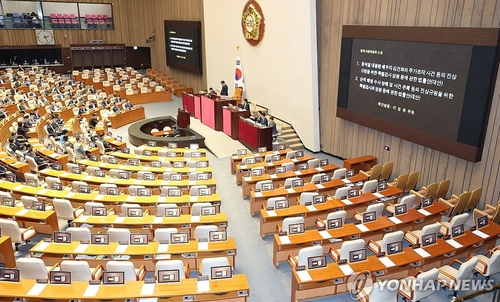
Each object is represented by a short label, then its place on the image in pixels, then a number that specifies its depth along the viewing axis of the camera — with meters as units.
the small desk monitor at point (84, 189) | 9.72
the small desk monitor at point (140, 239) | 7.30
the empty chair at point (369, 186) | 10.06
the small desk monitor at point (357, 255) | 6.65
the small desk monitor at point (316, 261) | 6.47
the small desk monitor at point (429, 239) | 7.23
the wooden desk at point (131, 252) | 6.96
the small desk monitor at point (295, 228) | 7.65
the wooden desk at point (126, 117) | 18.69
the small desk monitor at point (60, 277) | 5.92
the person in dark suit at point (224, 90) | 19.22
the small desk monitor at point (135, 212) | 8.43
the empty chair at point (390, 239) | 7.21
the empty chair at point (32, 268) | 6.25
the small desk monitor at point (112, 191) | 9.72
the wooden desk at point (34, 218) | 8.33
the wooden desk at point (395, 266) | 6.42
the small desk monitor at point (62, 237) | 7.15
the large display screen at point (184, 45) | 23.67
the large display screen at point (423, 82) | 9.56
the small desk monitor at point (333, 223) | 7.94
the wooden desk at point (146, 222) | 8.13
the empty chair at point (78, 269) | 6.20
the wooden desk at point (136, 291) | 5.68
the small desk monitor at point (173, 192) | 9.75
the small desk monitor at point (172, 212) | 8.41
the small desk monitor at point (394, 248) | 6.96
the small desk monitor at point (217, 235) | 7.38
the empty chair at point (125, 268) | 6.19
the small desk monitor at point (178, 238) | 7.30
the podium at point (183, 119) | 17.58
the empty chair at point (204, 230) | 7.55
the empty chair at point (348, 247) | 6.93
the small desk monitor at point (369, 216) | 8.25
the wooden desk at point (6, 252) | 7.05
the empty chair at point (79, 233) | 7.34
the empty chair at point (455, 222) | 7.83
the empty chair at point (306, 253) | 6.76
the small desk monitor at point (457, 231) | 7.57
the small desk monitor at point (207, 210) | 8.56
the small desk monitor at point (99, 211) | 8.44
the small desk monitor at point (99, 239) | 7.21
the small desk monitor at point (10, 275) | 5.94
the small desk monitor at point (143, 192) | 9.71
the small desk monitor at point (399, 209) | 8.59
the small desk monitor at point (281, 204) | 8.86
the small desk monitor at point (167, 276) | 6.01
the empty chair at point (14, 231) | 7.67
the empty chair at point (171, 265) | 6.24
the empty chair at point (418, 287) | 6.02
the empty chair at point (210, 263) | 6.38
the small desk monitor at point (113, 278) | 5.98
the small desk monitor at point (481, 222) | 7.95
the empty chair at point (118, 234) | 7.43
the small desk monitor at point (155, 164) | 12.24
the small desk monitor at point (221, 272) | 6.13
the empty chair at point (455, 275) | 6.29
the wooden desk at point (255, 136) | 14.62
